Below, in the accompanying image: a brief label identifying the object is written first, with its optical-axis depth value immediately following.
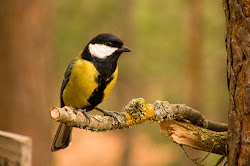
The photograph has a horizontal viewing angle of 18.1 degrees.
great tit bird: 5.88
